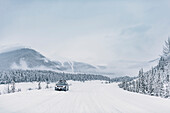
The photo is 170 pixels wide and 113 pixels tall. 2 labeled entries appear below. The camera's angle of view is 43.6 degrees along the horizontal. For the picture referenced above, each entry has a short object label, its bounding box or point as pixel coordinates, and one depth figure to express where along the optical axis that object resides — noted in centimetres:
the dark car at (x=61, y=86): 3447
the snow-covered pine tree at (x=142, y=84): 6349
